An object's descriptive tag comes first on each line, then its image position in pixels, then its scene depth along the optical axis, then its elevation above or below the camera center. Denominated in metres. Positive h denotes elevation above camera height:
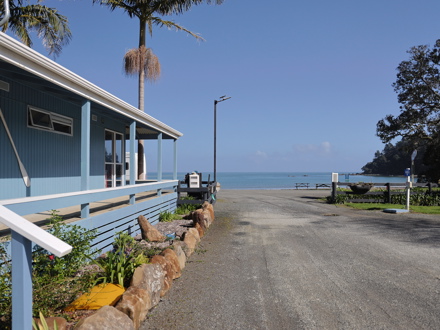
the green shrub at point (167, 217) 11.84 -1.60
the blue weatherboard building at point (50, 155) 2.39 +0.33
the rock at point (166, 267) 5.20 -1.47
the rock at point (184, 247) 6.90 -1.51
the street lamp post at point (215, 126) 24.45 +2.90
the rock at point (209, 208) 12.03 -1.34
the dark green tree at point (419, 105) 32.06 +5.89
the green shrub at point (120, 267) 4.81 -1.39
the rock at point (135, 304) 3.78 -1.46
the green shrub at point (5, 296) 3.43 -1.29
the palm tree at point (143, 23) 18.77 +7.83
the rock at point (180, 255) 6.15 -1.50
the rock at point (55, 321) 3.35 -1.45
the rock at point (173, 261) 5.60 -1.47
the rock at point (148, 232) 8.19 -1.46
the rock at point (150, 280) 4.45 -1.40
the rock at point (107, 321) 3.23 -1.41
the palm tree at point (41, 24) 14.88 +6.12
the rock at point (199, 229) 9.13 -1.55
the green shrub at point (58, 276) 3.93 -1.35
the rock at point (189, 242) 7.01 -1.52
